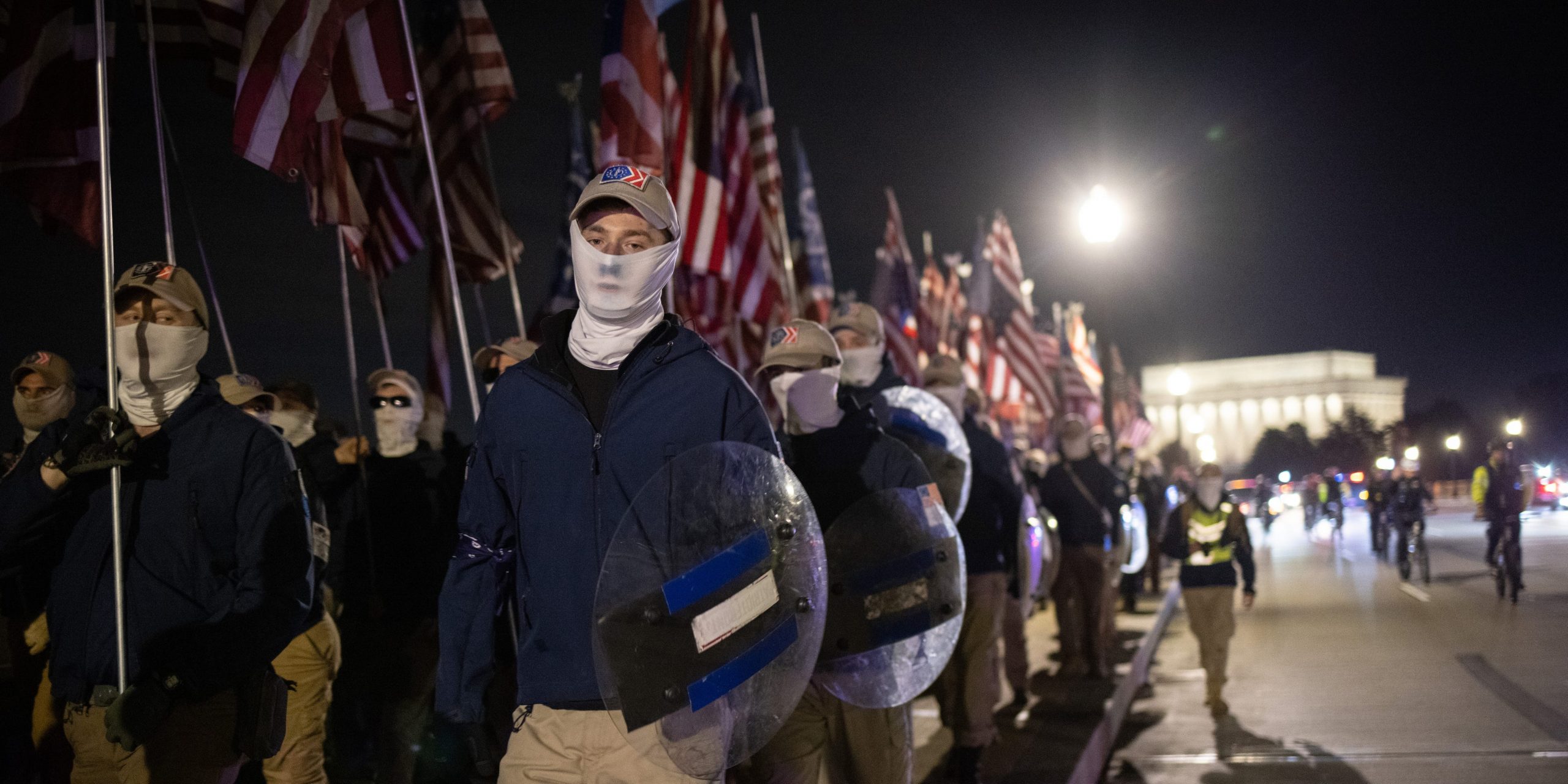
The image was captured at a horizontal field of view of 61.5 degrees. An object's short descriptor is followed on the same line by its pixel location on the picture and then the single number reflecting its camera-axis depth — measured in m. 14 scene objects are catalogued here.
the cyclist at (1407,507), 19.12
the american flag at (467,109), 8.88
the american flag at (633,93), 8.56
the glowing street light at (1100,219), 12.70
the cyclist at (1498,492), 15.47
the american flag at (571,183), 12.55
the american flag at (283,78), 5.75
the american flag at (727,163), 10.84
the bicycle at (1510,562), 15.10
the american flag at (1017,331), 19.66
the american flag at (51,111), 6.18
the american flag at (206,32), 6.55
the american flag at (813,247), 17.00
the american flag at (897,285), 18.52
